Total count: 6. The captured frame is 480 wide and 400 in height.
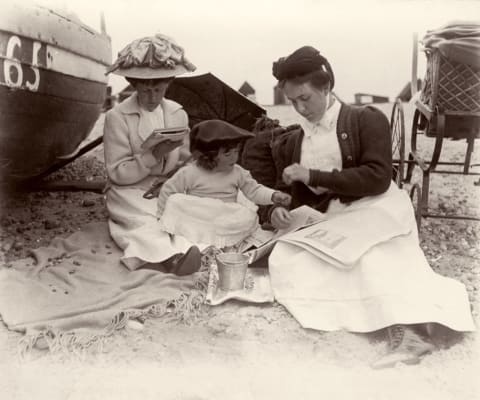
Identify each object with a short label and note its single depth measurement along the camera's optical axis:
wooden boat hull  4.06
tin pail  3.02
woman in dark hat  2.63
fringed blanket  2.78
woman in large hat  3.72
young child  3.42
